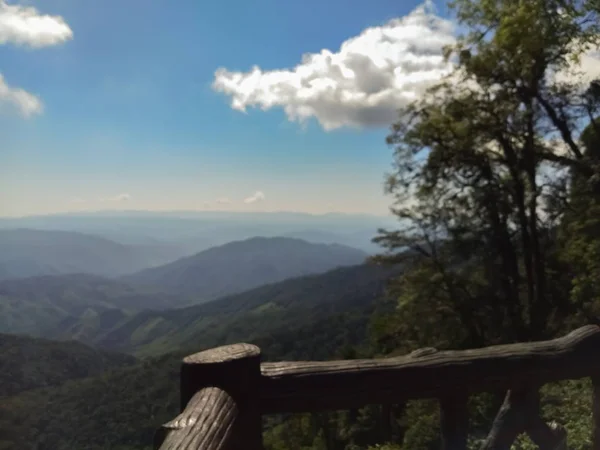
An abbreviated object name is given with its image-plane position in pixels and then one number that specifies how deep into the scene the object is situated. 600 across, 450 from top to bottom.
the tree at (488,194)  13.34
